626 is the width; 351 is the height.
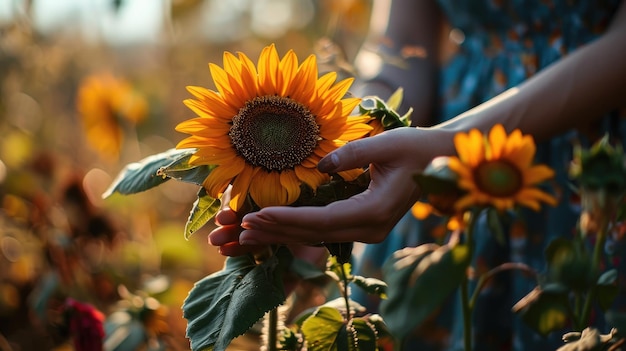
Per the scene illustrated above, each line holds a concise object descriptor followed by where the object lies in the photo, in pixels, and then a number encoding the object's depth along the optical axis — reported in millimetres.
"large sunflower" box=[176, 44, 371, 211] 507
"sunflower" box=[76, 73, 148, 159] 1662
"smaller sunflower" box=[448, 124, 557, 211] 424
